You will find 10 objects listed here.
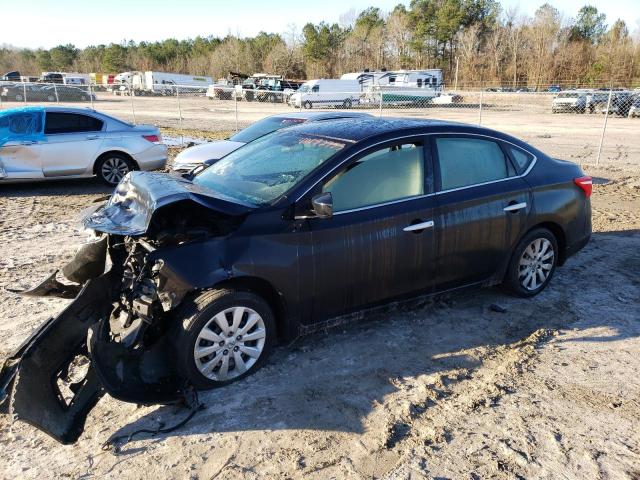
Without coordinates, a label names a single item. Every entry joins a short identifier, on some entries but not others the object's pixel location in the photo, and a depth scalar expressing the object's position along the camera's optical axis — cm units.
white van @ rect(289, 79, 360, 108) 3728
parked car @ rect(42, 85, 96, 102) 4559
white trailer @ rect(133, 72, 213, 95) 5918
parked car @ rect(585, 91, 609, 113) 3247
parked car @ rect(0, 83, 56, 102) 4225
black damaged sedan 326
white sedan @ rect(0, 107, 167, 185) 919
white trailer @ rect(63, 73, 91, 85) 6059
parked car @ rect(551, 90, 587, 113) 3272
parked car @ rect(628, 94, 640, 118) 2973
